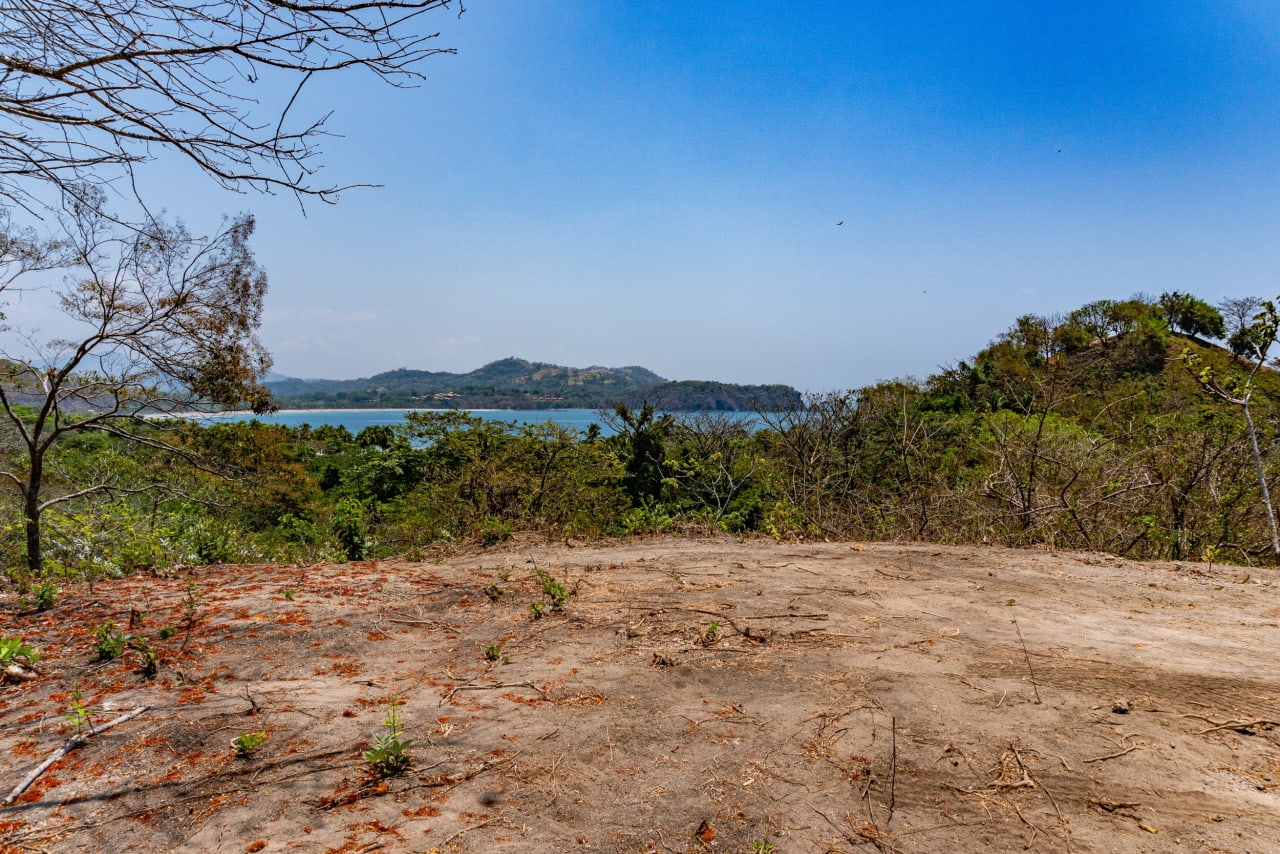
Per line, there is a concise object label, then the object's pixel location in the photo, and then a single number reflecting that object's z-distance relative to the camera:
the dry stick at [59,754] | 2.38
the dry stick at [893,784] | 2.55
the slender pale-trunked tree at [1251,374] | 6.90
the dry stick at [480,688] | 3.49
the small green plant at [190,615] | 4.03
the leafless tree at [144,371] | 8.16
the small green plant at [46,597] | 4.50
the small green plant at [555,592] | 5.07
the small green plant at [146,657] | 3.51
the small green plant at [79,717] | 2.80
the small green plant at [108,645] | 3.68
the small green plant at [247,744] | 2.68
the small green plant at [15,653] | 3.14
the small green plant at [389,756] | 2.62
